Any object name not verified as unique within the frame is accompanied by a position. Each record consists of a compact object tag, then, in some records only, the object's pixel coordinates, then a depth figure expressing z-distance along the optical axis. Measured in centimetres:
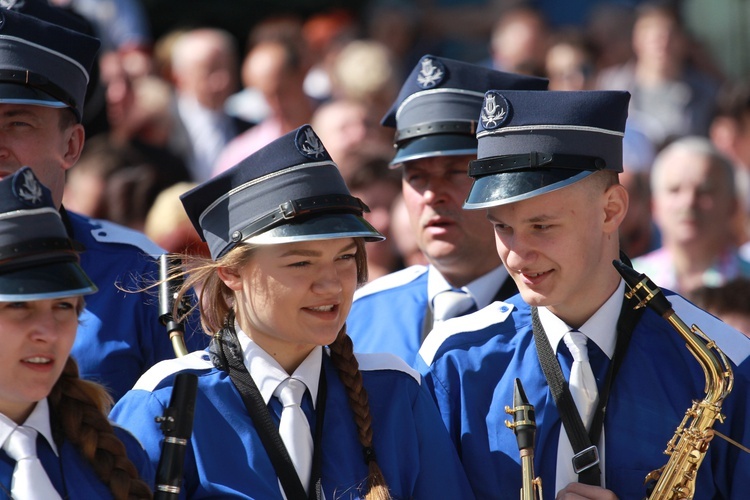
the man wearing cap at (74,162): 925
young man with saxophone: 835
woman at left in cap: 701
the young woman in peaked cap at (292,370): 795
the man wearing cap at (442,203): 1077
